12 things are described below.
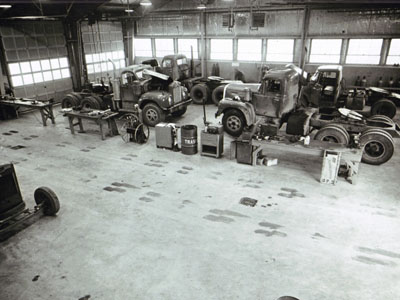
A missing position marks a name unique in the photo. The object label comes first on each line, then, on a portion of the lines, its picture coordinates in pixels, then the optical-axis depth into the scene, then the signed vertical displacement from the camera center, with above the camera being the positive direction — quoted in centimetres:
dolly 564 -290
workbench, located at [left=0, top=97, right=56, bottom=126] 1241 -197
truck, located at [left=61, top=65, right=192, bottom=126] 1177 -161
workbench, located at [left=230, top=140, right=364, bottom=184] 758 -248
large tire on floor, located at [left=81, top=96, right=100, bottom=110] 1334 -203
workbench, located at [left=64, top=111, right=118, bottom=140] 1085 -223
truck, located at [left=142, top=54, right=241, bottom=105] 1572 -142
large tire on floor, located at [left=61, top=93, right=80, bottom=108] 1412 -206
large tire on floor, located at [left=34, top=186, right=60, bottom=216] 633 -296
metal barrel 935 -256
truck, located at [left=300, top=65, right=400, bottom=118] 1225 -175
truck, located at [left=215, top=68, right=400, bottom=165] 868 -206
